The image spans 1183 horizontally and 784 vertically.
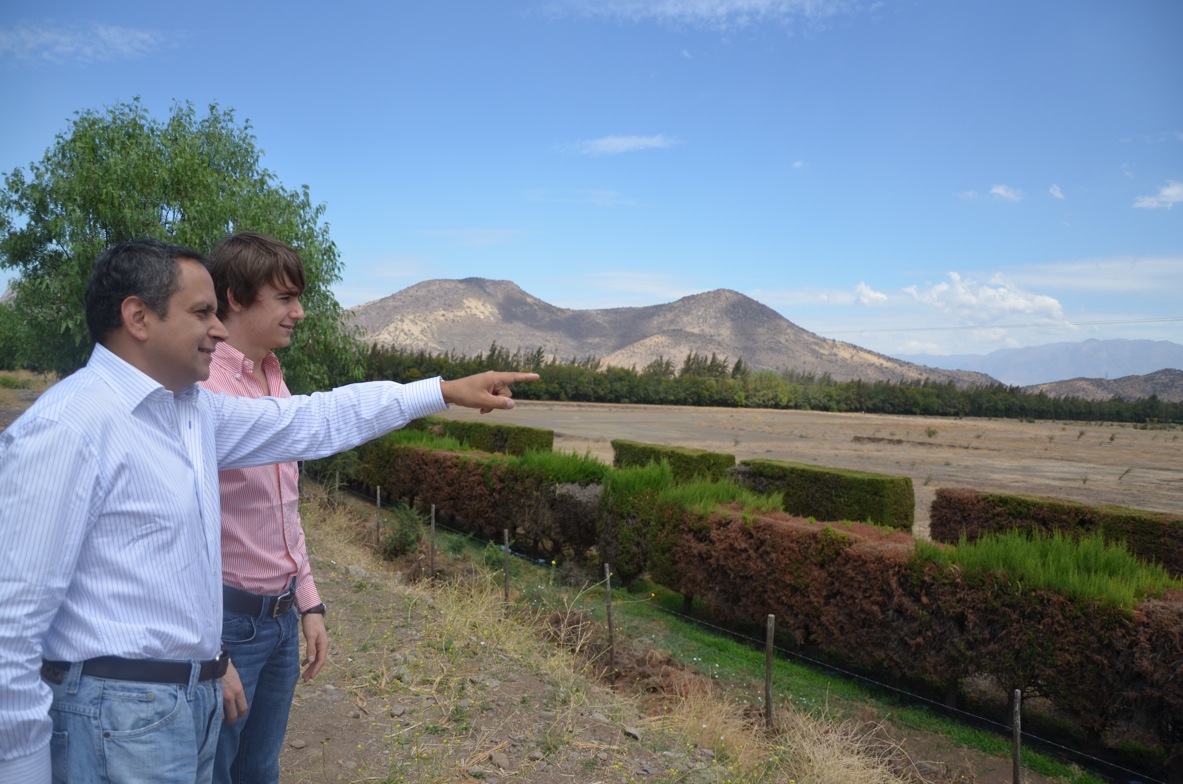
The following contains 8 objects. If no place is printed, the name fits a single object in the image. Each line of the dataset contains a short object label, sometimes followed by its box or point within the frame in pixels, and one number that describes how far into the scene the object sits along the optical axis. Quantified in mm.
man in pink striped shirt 2051
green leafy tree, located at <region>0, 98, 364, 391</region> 11852
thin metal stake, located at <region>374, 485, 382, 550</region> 12025
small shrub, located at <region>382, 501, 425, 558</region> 11734
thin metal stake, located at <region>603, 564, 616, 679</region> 6632
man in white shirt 1284
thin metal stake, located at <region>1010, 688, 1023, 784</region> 4828
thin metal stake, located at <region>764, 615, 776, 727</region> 5797
